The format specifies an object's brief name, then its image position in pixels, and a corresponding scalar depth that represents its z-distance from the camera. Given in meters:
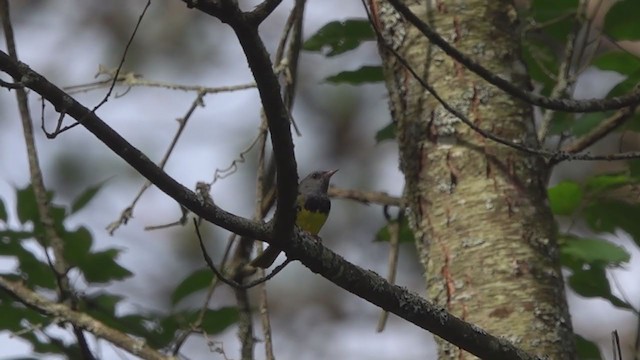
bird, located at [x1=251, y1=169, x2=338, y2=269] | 6.88
